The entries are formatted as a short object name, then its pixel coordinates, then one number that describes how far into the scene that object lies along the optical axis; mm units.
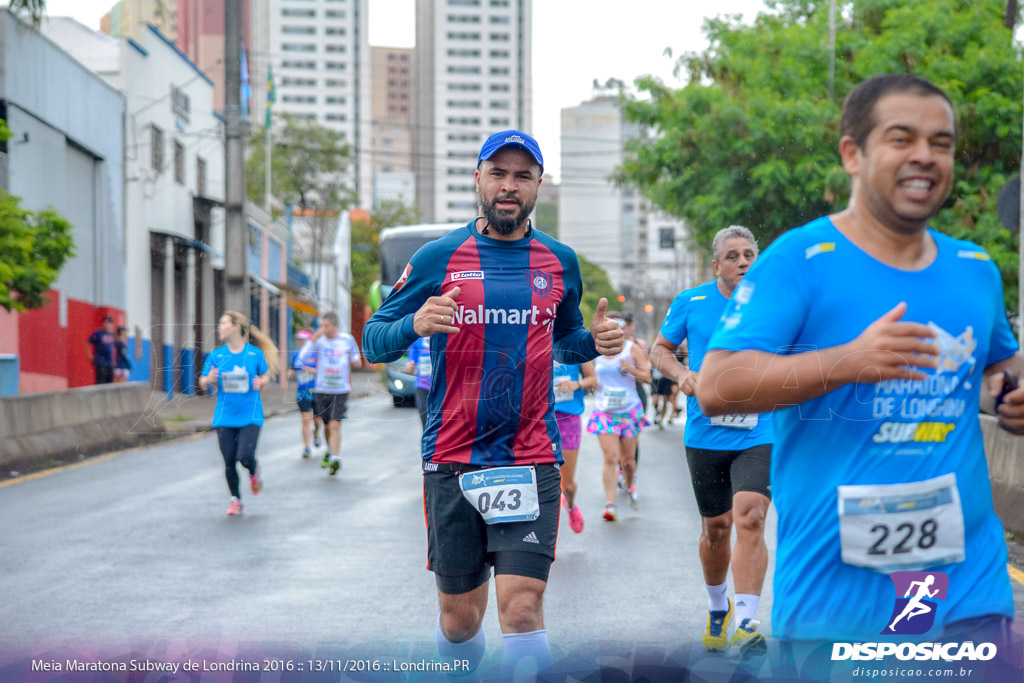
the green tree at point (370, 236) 32906
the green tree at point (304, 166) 47656
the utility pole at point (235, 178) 19266
